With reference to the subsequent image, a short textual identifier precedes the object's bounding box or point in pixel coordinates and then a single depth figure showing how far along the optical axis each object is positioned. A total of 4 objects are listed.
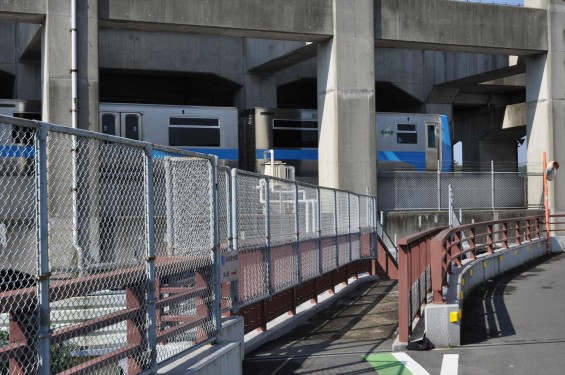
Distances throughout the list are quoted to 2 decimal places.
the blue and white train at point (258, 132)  26.14
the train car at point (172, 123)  25.22
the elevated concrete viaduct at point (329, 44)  22.08
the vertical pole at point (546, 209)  25.97
